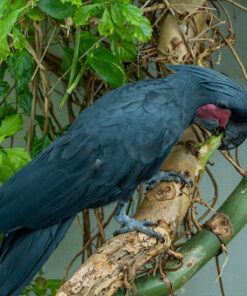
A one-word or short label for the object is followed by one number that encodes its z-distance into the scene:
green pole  2.23
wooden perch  2.12
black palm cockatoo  2.19
